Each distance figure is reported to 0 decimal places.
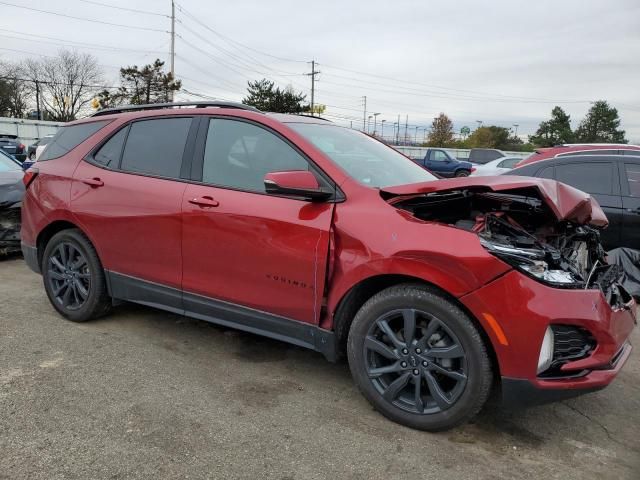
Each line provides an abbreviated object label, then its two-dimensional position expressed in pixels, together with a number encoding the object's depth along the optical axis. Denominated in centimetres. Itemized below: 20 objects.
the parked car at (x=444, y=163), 2700
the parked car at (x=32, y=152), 1378
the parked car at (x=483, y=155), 2797
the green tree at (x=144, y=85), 4819
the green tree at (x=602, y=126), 6562
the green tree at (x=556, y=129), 6812
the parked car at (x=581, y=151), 656
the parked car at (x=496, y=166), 1607
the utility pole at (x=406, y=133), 7938
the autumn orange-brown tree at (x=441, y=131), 7500
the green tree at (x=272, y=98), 5094
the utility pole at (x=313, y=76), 7211
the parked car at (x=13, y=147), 1862
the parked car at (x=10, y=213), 624
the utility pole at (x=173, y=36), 5212
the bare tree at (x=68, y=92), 5925
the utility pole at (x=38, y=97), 5384
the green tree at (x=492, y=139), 7131
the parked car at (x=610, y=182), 578
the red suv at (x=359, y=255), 251
